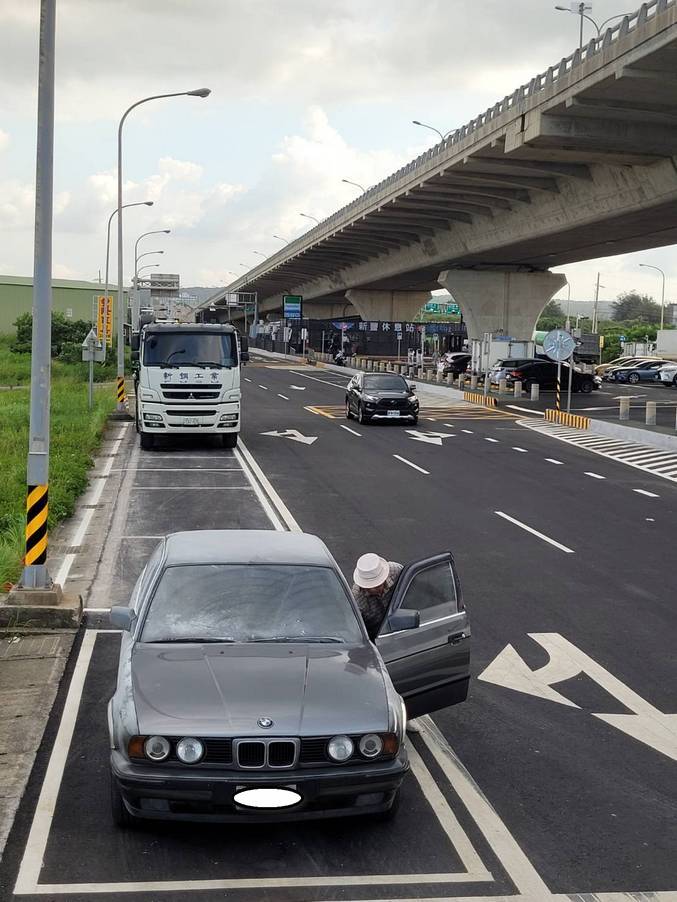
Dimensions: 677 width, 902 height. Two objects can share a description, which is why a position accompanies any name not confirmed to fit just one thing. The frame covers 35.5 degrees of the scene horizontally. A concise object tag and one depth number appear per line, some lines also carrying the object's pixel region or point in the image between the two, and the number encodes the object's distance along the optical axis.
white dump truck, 24.84
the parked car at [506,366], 50.88
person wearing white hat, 7.42
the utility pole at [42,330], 10.66
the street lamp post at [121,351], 36.12
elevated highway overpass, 28.20
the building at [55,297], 104.38
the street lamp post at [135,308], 66.89
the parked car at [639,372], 66.38
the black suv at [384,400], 33.31
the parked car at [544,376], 50.19
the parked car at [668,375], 62.66
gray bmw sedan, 5.54
